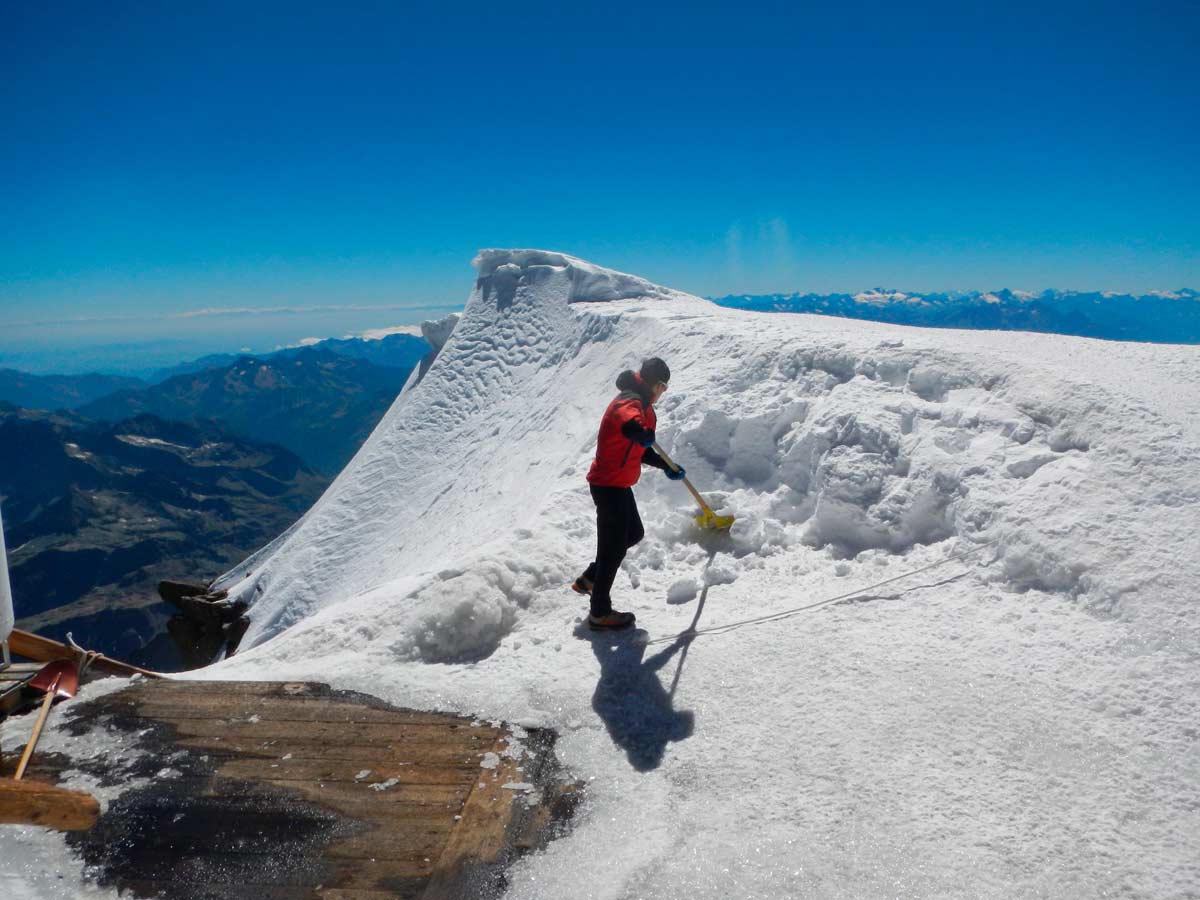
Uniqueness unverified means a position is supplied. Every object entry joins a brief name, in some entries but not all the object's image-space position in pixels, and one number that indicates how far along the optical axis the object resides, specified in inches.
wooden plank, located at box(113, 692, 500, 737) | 214.8
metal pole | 170.0
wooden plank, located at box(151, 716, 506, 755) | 203.3
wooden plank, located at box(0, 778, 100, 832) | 125.3
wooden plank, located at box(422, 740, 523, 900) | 154.5
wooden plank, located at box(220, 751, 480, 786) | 187.9
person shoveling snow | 256.5
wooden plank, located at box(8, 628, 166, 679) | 244.8
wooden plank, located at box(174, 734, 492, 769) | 195.5
